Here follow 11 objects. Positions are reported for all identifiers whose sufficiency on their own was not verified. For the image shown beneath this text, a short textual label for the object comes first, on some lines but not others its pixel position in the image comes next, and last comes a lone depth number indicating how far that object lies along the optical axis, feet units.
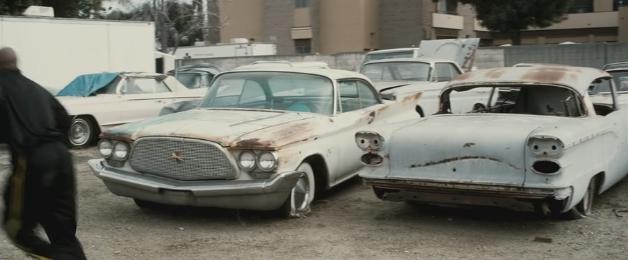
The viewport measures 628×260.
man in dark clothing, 13.26
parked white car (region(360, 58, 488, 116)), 35.78
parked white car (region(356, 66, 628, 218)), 17.62
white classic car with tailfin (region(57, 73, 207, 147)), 37.40
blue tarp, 38.52
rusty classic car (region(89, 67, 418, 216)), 18.98
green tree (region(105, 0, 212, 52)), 106.32
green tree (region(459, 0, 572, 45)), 100.22
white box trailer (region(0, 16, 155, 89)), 46.91
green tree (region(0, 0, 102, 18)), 61.98
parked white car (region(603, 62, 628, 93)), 32.58
